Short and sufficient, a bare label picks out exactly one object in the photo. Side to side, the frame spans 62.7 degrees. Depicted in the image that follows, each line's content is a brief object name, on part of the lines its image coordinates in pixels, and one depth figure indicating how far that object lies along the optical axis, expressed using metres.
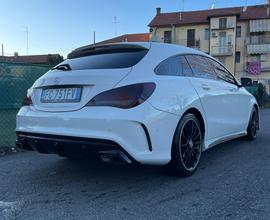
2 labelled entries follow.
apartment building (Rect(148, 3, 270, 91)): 29.61
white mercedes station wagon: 2.13
